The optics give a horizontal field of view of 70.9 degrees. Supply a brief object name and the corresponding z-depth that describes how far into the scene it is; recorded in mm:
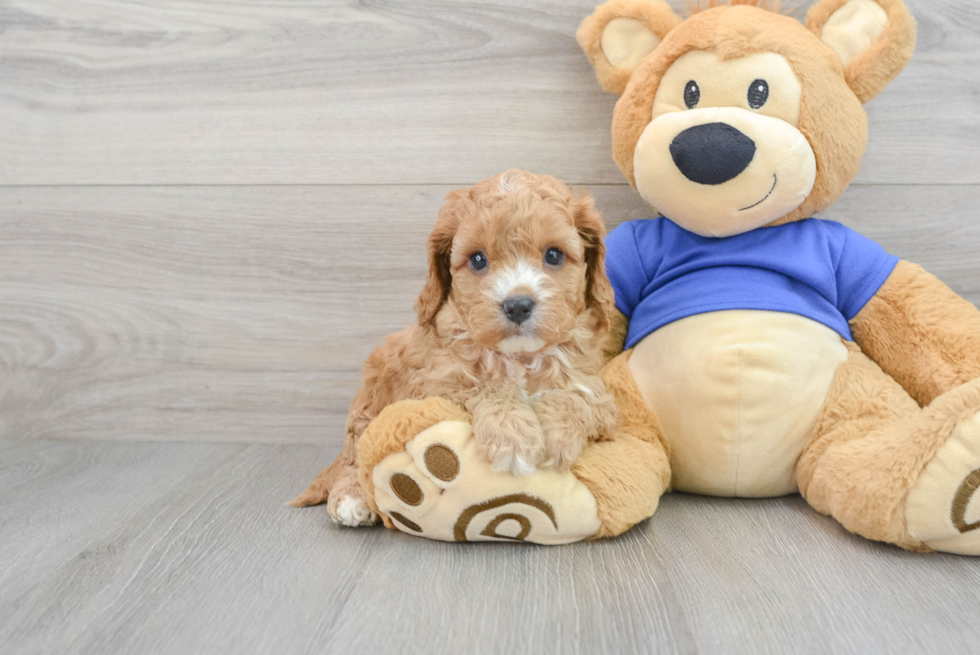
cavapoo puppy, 923
